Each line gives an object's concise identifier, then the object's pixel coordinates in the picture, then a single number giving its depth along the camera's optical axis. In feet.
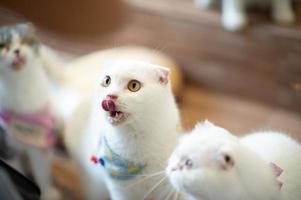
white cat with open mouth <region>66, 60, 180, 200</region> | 2.20
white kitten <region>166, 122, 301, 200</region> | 1.89
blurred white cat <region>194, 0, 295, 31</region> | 4.17
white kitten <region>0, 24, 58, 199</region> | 2.89
